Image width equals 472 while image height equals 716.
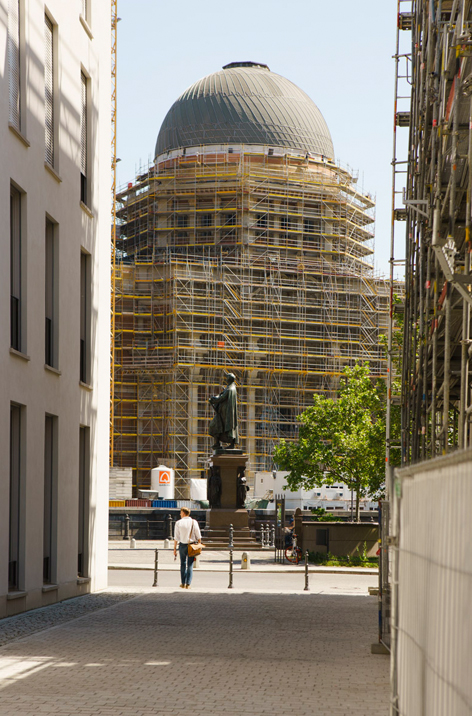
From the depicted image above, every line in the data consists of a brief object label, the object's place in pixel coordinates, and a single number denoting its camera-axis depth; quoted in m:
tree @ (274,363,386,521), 40.19
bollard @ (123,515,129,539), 44.87
